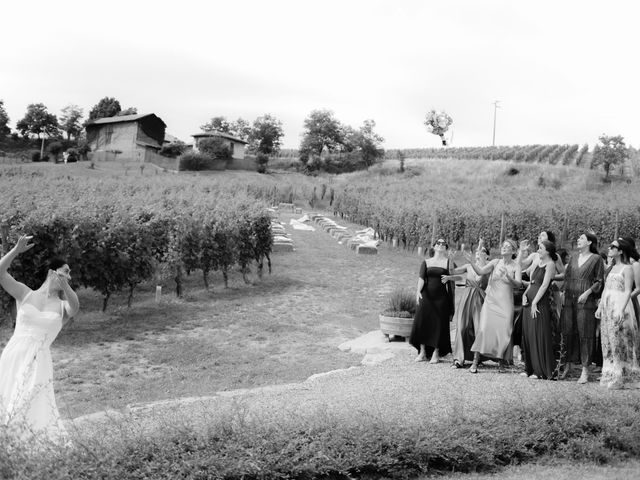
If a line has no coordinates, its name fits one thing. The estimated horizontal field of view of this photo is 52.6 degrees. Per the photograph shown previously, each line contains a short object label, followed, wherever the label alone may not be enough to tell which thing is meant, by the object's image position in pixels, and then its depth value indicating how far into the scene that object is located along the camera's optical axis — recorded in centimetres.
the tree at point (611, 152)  6444
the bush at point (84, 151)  6306
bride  546
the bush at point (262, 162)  6825
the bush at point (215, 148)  6550
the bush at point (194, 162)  6103
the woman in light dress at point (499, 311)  863
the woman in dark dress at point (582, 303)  805
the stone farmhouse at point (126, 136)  6316
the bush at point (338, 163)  7988
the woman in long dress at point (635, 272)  765
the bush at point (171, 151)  6619
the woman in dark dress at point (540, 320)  811
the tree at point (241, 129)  9538
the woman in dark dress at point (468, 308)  883
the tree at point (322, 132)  8694
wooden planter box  1078
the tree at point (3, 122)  7746
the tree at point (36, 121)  8056
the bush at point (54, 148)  6619
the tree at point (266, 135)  8906
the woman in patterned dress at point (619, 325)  762
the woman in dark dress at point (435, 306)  916
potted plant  1080
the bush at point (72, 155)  6022
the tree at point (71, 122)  8731
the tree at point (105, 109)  8369
